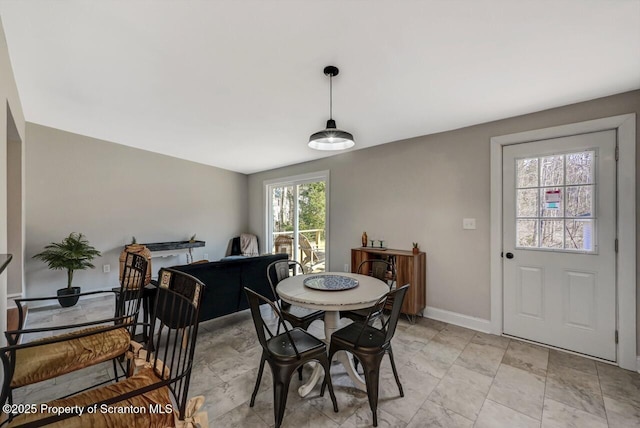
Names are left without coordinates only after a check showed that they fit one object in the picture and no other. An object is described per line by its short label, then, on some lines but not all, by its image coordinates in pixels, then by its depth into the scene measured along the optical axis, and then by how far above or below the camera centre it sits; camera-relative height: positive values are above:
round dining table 1.81 -0.61
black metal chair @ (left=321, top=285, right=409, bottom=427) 1.65 -0.88
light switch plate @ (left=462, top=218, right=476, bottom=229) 2.98 -0.11
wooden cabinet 3.12 -0.74
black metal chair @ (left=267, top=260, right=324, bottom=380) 2.12 -0.84
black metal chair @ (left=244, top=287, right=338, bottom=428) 1.56 -0.88
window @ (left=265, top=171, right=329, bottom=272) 4.69 -0.08
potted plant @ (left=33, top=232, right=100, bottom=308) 3.70 -0.61
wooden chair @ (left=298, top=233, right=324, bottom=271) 4.90 -0.75
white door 2.31 -0.28
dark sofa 2.67 -0.73
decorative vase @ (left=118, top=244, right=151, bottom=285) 4.16 -0.58
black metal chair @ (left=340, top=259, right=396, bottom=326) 2.31 -0.75
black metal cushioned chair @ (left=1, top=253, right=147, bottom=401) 1.28 -0.78
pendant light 2.06 +0.63
